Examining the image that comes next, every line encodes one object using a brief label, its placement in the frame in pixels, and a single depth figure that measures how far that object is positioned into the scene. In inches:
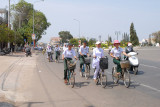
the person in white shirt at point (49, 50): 792.3
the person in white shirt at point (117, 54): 314.5
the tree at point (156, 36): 5236.2
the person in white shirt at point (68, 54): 326.0
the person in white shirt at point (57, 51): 751.5
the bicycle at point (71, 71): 311.7
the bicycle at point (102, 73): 302.3
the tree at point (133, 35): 4370.1
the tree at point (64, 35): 5771.7
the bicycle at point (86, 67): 388.8
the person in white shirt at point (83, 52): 402.3
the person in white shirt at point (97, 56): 317.9
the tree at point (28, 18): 2453.0
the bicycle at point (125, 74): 298.7
